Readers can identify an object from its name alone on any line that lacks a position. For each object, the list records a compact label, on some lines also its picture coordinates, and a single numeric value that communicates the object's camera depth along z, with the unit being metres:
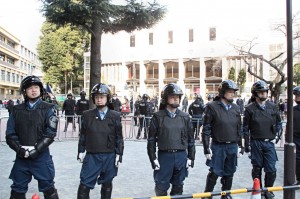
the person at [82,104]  15.38
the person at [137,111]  15.68
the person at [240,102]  21.60
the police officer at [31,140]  4.50
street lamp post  4.96
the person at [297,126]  6.52
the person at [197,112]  13.45
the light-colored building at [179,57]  41.98
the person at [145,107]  16.03
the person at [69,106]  16.50
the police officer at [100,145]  4.83
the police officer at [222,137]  5.47
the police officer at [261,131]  5.83
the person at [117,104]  18.13
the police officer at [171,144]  5.03
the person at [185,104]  29.06
